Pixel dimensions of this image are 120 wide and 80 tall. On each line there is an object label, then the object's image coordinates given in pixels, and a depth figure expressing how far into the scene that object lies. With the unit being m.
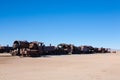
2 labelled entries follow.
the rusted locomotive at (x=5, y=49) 28.98
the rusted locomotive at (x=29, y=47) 19.92
